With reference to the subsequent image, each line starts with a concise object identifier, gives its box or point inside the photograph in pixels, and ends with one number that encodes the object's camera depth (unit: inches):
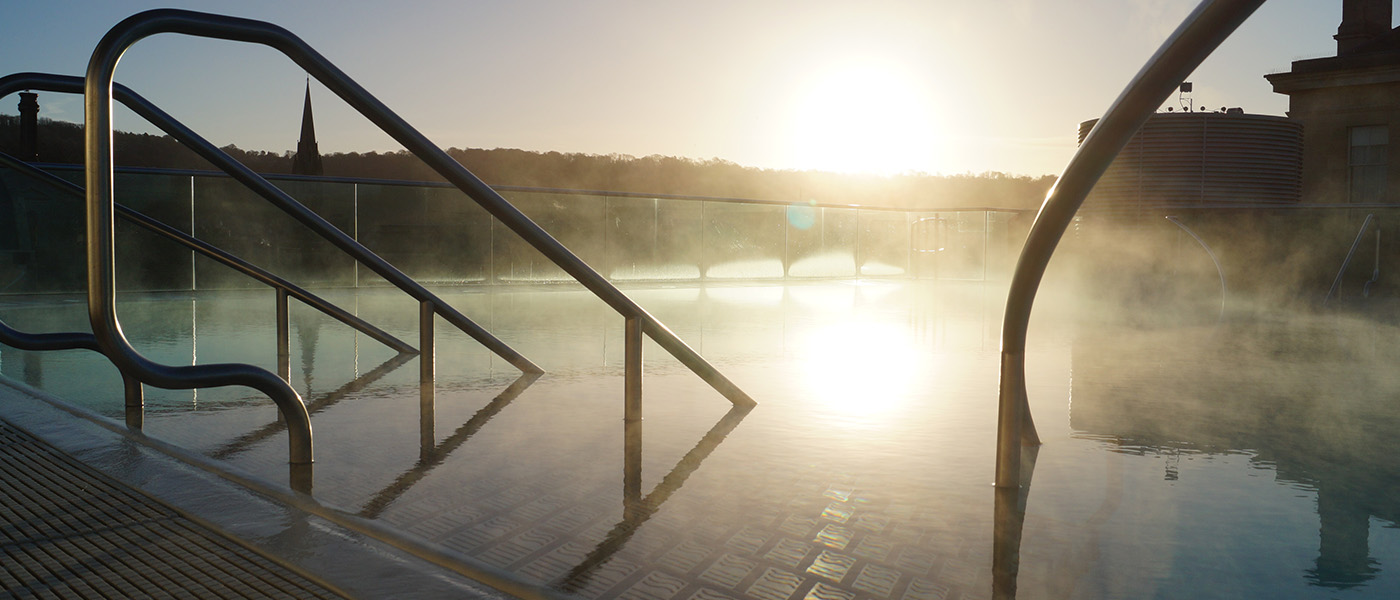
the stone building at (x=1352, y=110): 1003.3
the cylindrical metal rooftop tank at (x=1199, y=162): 695.1
